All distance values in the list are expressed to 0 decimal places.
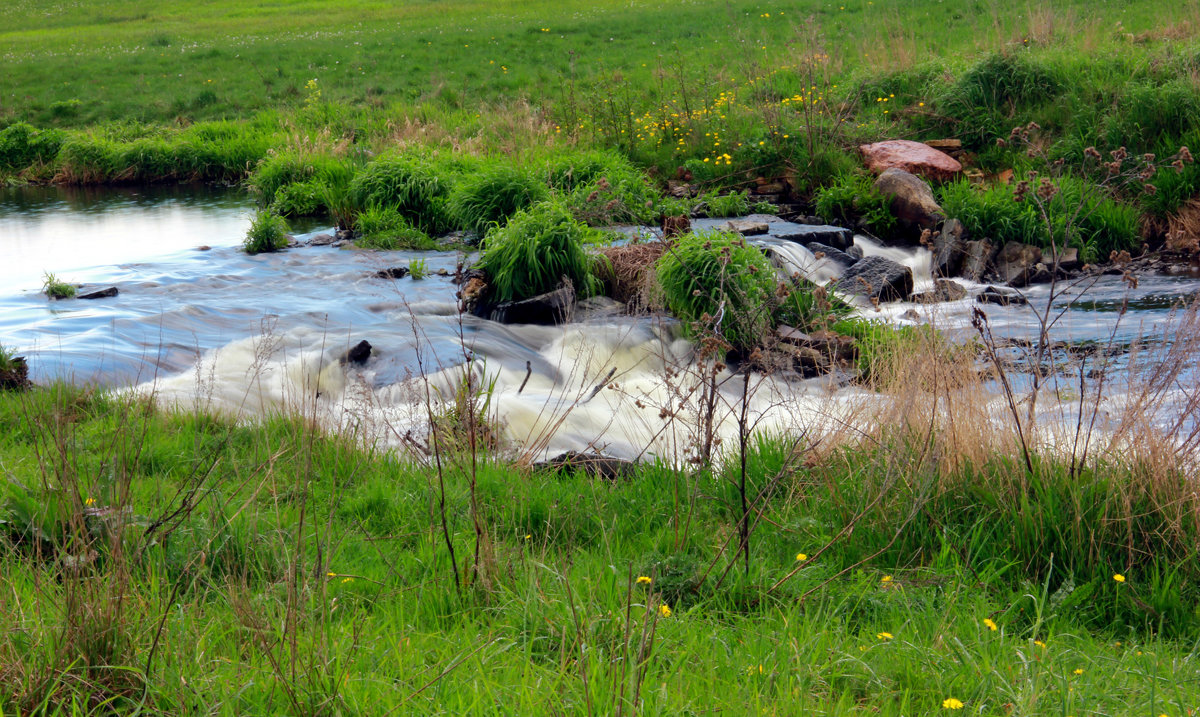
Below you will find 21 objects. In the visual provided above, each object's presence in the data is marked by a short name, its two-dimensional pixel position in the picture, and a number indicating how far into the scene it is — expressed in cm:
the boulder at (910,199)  1357
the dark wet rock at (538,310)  993
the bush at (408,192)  1479
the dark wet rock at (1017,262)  1165
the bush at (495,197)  1353
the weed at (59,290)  1106
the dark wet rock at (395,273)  1217
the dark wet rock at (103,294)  1104
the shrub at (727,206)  1468
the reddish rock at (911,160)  1474
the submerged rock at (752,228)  1308
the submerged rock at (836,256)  1241
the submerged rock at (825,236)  1302
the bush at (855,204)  1396
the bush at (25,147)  2205
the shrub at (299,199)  1664
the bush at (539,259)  1044
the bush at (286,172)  1752
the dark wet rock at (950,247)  1191
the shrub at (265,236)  1391
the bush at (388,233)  1390
